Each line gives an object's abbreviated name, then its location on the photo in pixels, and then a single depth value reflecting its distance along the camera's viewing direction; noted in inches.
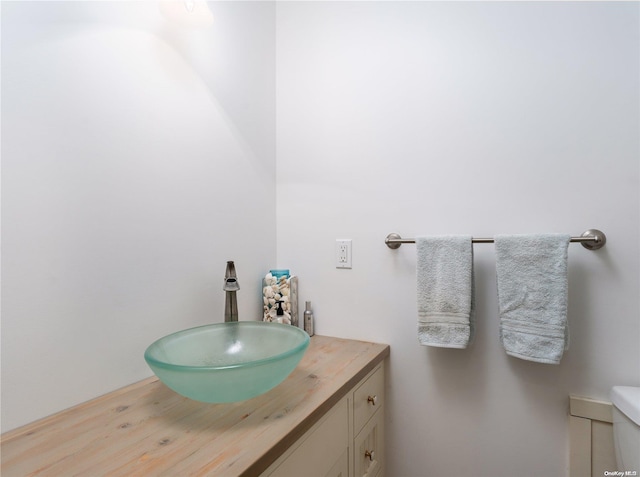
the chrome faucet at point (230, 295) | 45.8
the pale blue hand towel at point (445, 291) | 45.4
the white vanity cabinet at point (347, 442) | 32.0
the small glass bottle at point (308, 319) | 58.4
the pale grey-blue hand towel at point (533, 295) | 40.9
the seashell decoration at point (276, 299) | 55.9
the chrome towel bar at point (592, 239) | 42.1
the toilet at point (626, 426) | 36.4
